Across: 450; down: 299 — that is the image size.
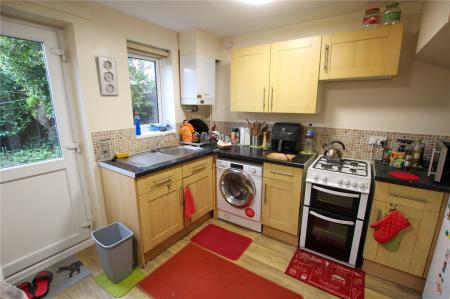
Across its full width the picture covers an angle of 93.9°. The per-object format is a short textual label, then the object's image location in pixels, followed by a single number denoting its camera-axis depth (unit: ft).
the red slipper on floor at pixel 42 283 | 5.30
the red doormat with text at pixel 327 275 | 5.44
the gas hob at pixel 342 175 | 5.59
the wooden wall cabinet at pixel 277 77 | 6.83
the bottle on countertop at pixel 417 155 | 6.05
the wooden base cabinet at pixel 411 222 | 4.96
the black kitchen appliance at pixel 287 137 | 7.65
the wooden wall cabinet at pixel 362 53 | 5.68
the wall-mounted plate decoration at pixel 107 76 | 6.36
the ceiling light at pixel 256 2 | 5.85
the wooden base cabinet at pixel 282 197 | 6.64
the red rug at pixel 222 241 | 6.88
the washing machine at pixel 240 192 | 7.36
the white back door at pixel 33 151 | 5.39
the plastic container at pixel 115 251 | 5.36
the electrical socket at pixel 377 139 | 6.85
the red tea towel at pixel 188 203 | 7.09
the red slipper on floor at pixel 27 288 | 5.23
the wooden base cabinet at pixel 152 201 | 5.83
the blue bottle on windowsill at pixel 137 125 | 7.80
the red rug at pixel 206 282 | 5.39
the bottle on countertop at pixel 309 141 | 7.64
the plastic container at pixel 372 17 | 5.85
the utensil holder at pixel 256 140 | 8.77
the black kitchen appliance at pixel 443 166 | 4.77
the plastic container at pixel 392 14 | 5.53
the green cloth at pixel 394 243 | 5.31
